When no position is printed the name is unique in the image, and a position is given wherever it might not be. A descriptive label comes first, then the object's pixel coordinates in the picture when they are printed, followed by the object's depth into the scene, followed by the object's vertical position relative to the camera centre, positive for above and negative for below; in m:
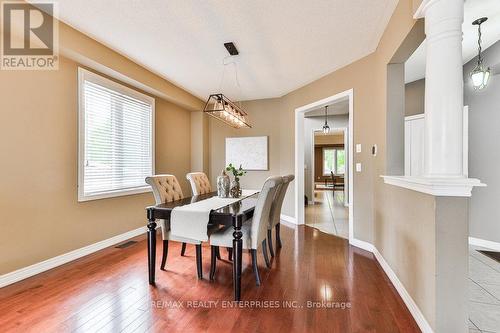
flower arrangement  3.02 -0.09
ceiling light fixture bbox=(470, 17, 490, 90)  2.64 +0.99
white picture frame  5.31 +0.28
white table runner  2.18 -0.52
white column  1.55 +0.49
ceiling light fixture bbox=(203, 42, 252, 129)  2.79 +0.67
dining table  2.04 -0.49
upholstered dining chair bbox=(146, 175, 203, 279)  2.43 -0.38
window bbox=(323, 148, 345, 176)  13.58 +0.22
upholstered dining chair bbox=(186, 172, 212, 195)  3.56 -0.28
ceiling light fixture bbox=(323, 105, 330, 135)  6.51 +1.01
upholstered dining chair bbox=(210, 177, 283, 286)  2.18 -0.63
